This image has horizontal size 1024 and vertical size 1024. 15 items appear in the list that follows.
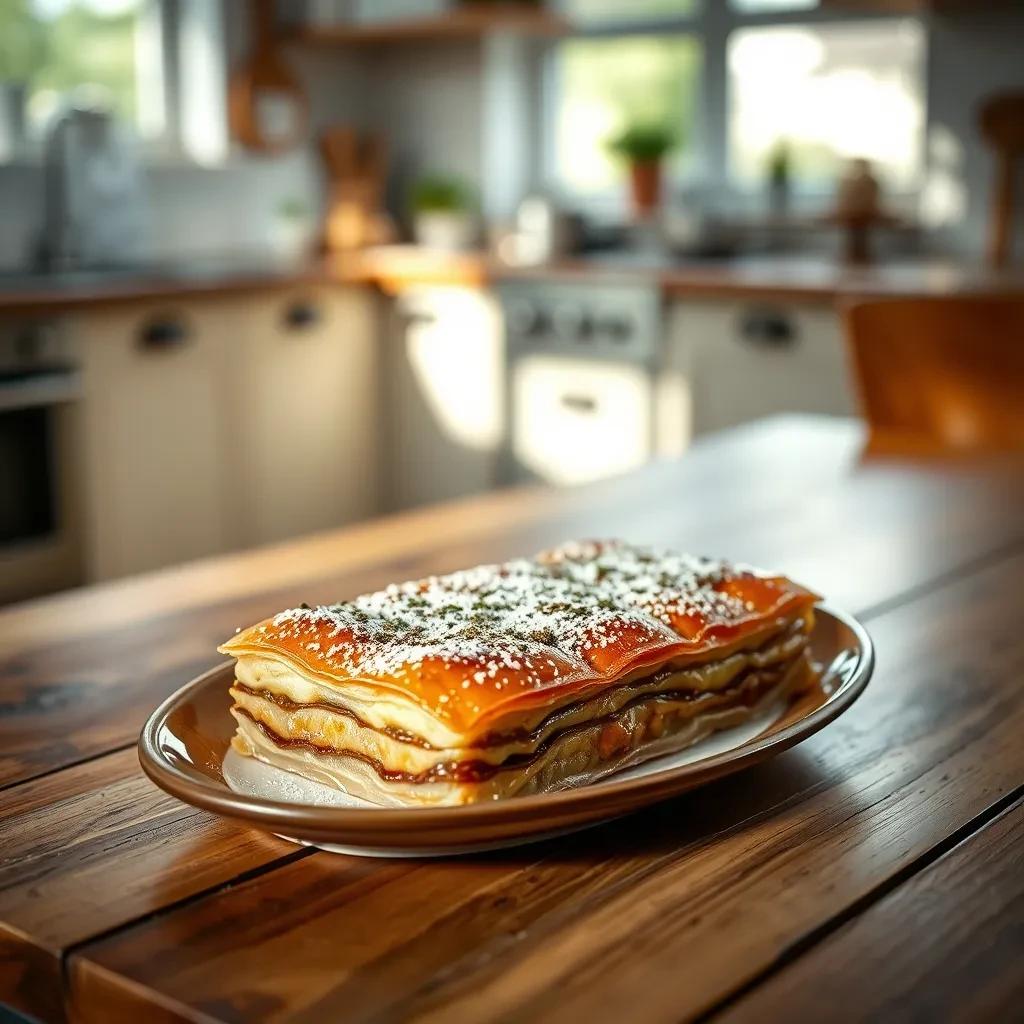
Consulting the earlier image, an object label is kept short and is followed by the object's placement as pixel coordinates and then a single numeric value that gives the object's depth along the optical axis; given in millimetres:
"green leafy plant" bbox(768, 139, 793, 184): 3859
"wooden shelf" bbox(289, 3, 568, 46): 3906
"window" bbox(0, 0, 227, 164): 3740
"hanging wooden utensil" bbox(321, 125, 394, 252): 4258
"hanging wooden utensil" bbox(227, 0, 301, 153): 4121
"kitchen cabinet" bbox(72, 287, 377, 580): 3172
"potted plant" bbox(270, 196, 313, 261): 4086
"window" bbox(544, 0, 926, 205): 3814
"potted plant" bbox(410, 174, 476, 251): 4191
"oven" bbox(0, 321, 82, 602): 2947
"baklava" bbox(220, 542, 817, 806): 676
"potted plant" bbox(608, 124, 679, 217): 3953
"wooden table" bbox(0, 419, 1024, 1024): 574
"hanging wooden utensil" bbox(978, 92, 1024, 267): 3445
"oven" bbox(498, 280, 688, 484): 3383
